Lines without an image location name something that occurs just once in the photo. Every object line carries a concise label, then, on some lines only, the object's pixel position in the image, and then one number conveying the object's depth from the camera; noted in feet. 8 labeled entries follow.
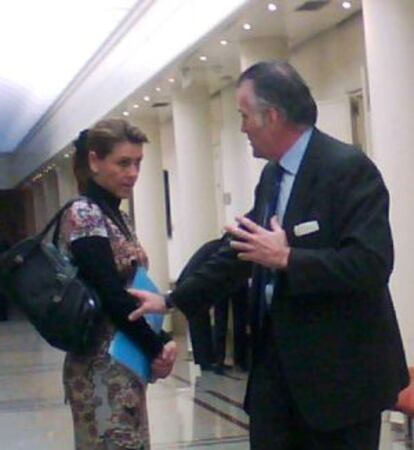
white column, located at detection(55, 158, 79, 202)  89.20
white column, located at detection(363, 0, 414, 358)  25.88
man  9.16
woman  11.05
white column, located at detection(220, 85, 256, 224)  49.63
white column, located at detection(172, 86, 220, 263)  47.91
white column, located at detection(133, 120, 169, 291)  60.03
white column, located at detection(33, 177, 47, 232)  109.72
